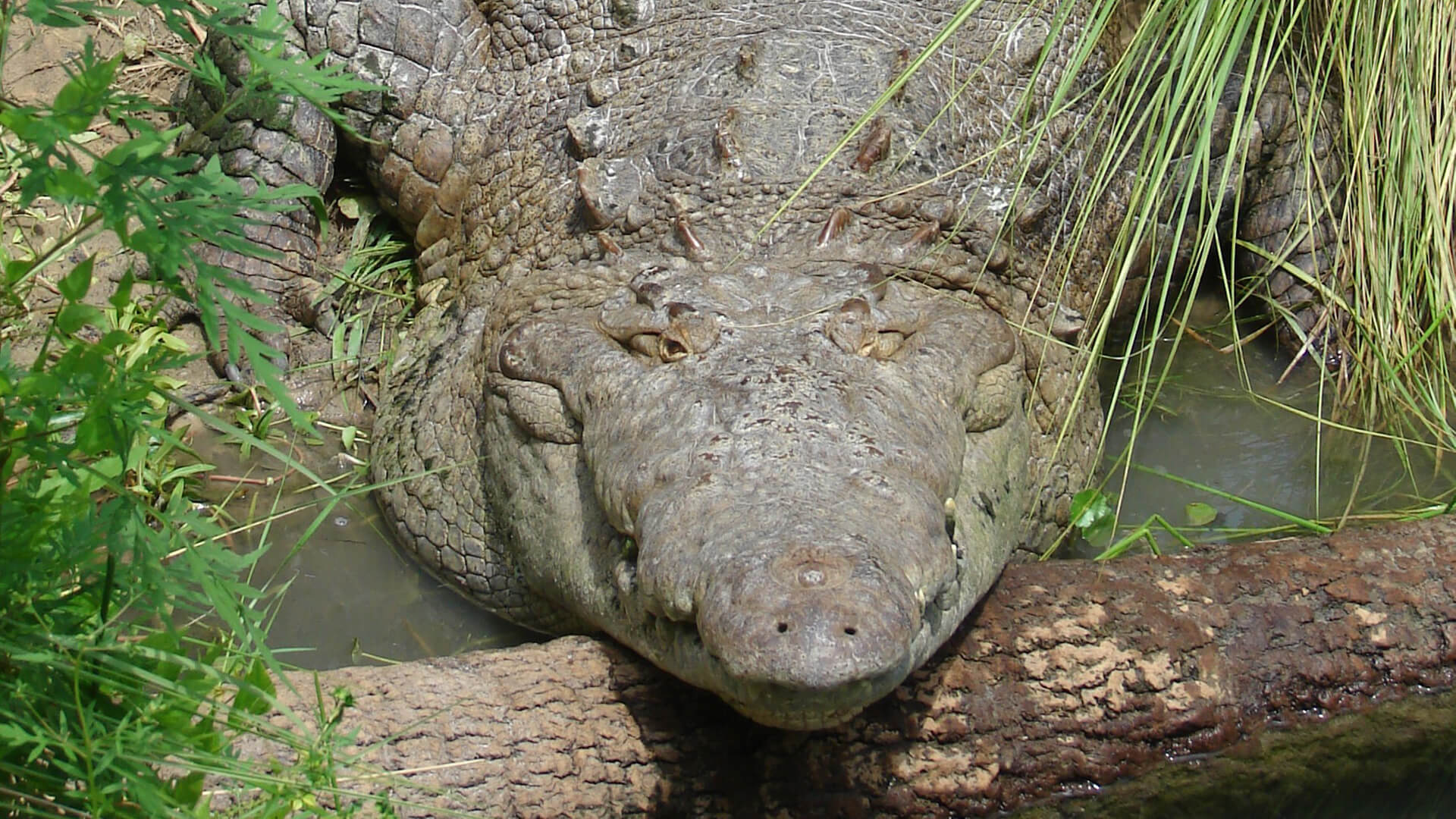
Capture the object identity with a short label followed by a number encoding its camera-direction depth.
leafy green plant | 3.57
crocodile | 4.77
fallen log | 4.99
